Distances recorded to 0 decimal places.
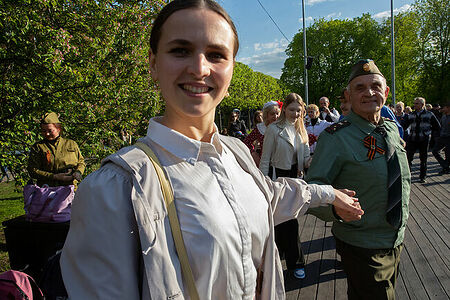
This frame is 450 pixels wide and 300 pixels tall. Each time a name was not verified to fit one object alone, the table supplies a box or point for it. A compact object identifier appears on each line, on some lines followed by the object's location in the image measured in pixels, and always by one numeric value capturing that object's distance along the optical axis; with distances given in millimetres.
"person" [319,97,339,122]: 8711
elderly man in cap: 2178
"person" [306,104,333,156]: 6971
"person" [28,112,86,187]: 4105
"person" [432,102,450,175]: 9203
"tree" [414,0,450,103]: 29281
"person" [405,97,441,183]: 8312
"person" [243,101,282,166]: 5355
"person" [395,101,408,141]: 10853
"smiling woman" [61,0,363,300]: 832
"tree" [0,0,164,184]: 3818
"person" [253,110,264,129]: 7823
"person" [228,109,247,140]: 10423
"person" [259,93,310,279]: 4430
